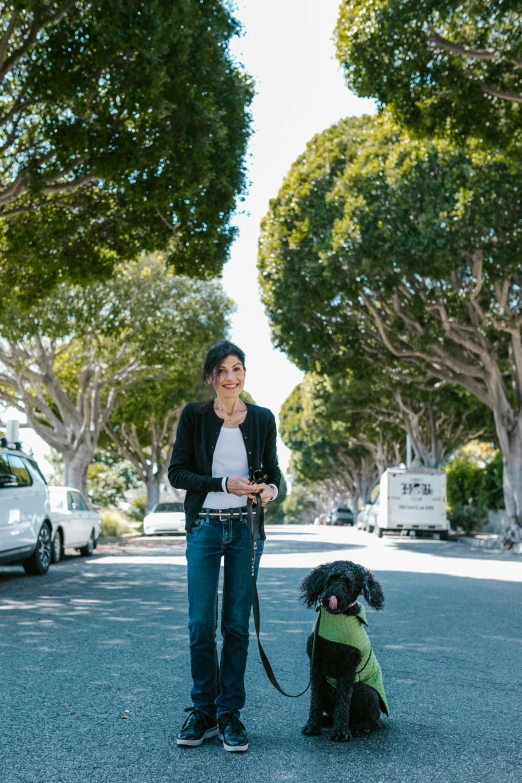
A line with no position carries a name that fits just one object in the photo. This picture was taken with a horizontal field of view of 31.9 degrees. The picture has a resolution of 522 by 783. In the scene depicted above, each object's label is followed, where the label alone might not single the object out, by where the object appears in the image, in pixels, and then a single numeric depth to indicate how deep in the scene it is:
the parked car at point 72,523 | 16.66
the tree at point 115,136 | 12.32
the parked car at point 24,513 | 12.13
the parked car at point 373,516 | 37.44
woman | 4.45
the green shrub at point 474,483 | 39.10
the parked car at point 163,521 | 28.59
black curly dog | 4.37
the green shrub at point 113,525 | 32.55
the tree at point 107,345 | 27.97
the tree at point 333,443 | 44.62
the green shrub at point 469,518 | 36.66
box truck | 31.75
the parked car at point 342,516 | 64.56
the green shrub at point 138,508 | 58.28
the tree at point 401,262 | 21.27
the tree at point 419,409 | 34.16
